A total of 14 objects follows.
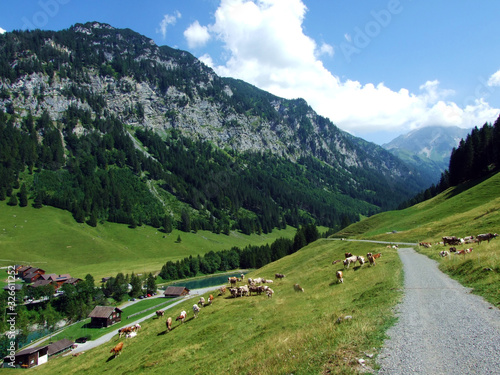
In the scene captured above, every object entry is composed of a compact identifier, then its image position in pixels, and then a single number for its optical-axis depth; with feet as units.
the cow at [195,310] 108.28
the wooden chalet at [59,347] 187.02
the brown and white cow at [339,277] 100.34
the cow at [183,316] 108.99
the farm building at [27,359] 165.68
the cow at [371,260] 115.65
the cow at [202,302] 123.86
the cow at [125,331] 133.80
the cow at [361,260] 121.32
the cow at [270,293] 108.94
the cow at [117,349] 99.02
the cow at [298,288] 106.48
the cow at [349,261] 124.88
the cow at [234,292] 122.70
